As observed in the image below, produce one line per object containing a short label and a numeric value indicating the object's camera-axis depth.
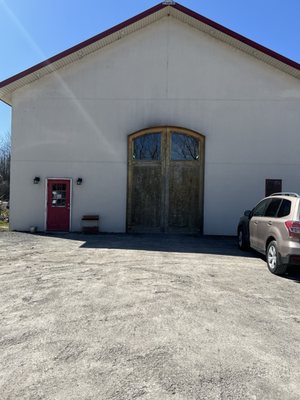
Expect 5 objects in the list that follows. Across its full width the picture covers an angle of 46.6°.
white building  13.86
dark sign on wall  13.77
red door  14.20
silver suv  7.00
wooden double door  14.23
